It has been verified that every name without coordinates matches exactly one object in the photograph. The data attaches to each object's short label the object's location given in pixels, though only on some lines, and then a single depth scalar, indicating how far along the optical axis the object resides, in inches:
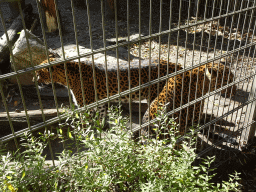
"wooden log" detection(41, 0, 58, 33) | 307.1
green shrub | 68.2
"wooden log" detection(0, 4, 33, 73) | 212.8
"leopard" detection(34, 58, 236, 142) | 139.6
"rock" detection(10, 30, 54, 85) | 199.9
